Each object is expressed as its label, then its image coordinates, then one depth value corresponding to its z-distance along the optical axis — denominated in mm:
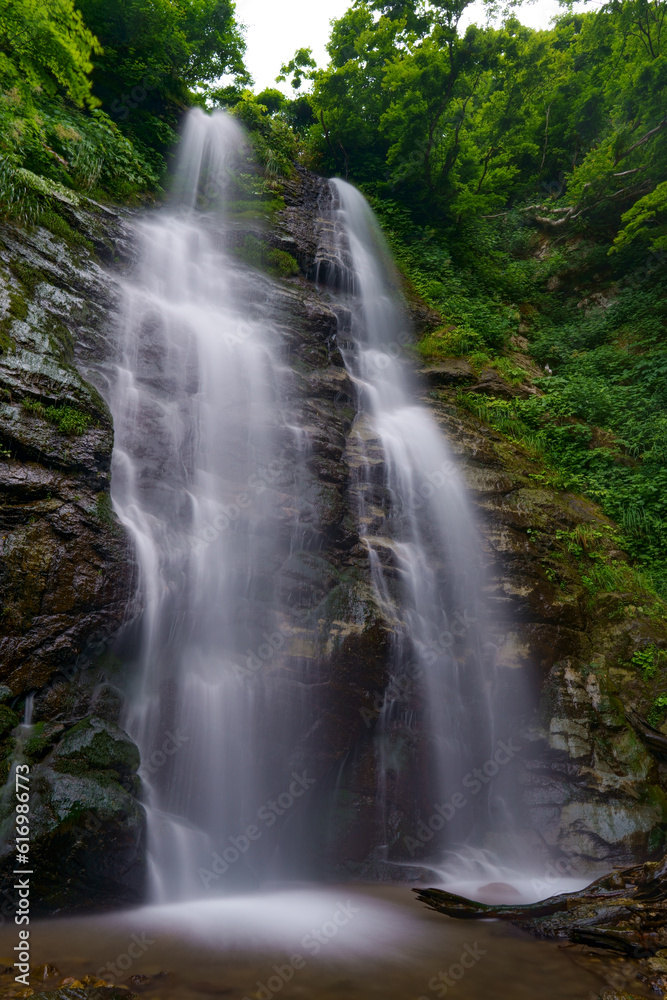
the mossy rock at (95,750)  3969
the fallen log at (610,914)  3383
